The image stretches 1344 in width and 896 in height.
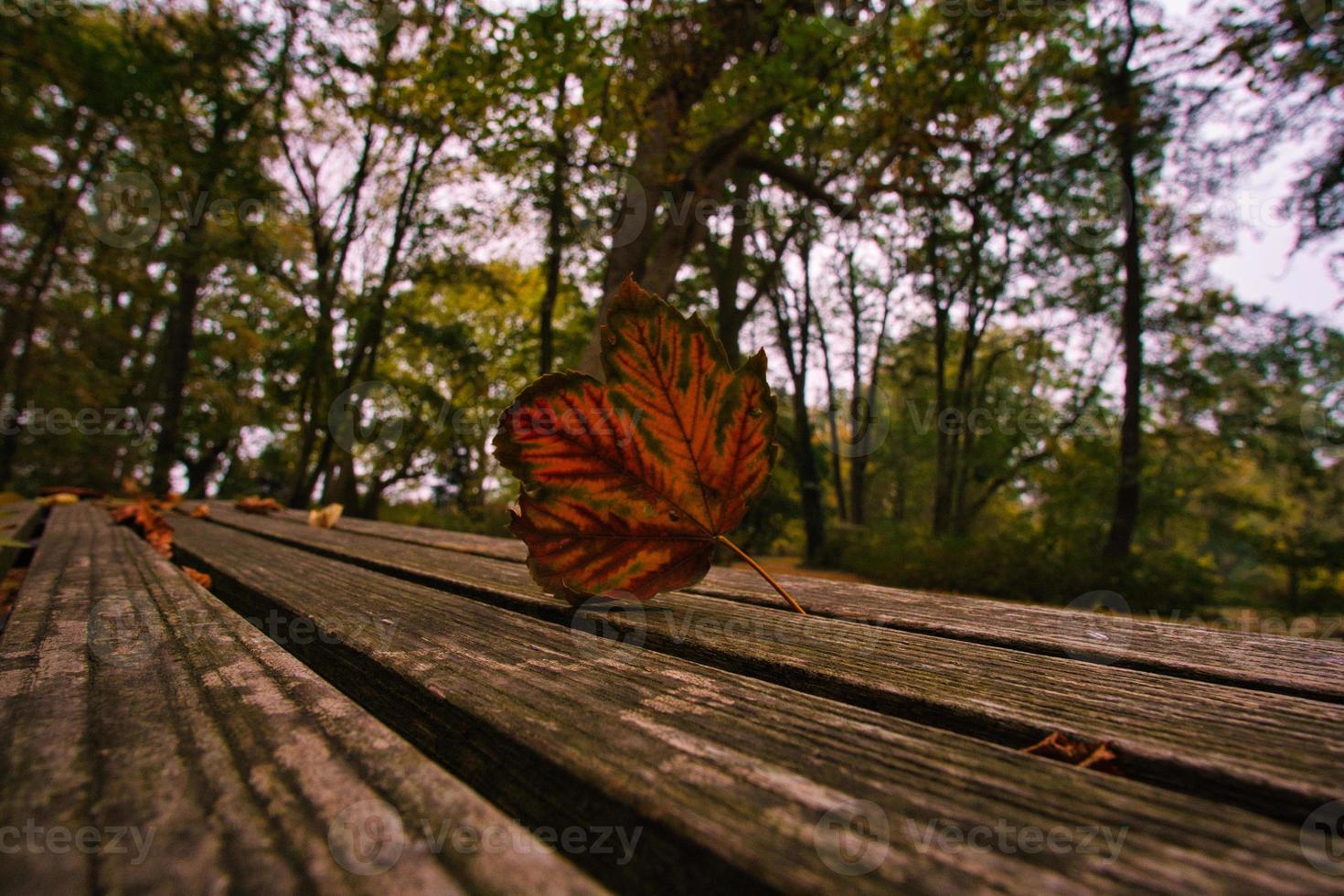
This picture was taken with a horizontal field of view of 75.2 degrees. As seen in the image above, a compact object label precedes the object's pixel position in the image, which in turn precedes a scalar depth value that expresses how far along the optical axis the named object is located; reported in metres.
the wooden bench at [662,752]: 0.15
